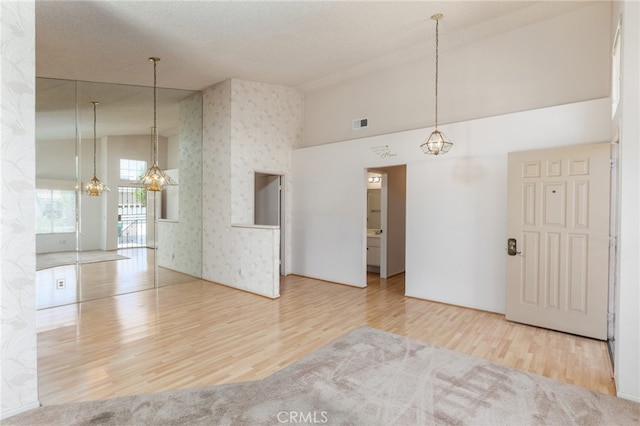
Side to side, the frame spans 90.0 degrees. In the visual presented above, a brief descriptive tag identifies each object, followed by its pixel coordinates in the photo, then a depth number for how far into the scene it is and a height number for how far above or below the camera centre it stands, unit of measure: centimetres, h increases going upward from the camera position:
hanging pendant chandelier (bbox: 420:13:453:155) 445 +90
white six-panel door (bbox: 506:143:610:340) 357 -37
